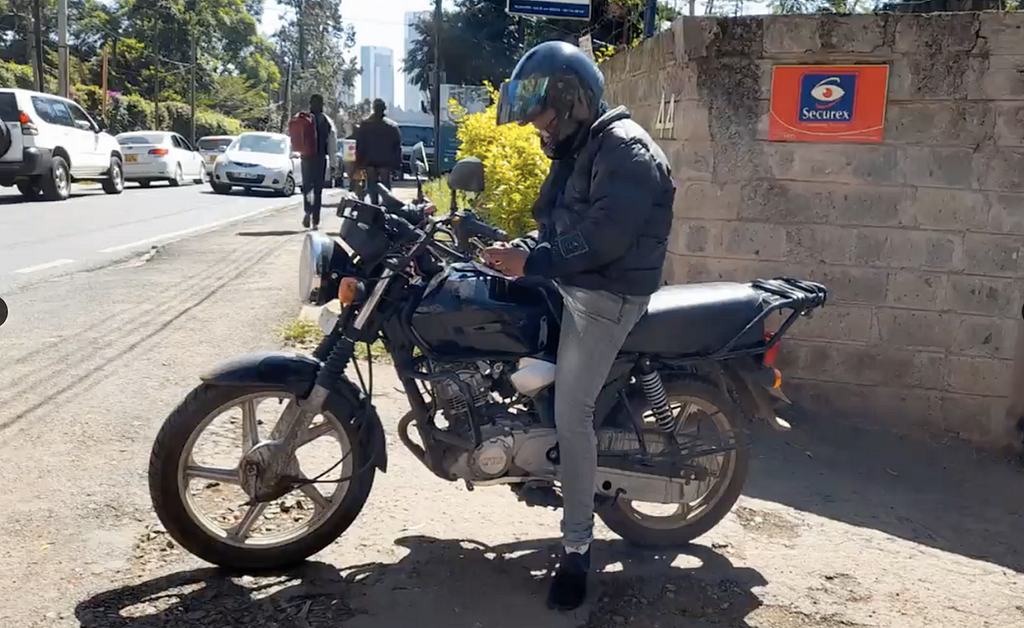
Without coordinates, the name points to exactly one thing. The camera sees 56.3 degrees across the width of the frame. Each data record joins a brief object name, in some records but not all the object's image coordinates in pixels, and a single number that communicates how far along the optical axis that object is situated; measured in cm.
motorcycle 331
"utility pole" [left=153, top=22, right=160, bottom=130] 4553
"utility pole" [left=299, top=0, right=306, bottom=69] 7225
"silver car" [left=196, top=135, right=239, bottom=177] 3165
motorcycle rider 303
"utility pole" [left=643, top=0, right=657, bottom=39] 780
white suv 1612
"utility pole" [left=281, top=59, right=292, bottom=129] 6751
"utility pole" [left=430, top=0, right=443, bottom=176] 2497
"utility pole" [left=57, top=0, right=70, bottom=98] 2720
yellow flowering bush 762
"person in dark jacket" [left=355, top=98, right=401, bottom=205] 1139
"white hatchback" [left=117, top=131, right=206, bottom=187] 2258
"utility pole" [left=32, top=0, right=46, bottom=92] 2888
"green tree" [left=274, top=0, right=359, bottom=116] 7597
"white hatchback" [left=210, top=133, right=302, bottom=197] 2106
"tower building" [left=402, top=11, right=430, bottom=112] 4434
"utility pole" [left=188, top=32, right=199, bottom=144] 4675
